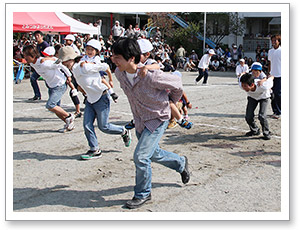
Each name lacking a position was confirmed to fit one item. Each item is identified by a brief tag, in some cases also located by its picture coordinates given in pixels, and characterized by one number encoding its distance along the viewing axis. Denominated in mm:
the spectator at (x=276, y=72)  9469
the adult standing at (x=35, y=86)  12188
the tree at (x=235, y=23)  31991
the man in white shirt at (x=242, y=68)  13961
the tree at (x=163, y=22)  30255
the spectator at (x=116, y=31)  24203
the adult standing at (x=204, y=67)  16844
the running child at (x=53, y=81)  8016
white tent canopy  18219
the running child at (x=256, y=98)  7215
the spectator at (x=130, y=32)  24953
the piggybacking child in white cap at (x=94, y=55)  6715
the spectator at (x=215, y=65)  27328
